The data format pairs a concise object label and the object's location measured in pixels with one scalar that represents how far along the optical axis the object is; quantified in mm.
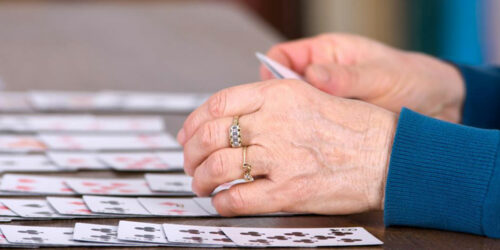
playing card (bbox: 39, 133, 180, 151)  1391
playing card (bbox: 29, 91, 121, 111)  1566
